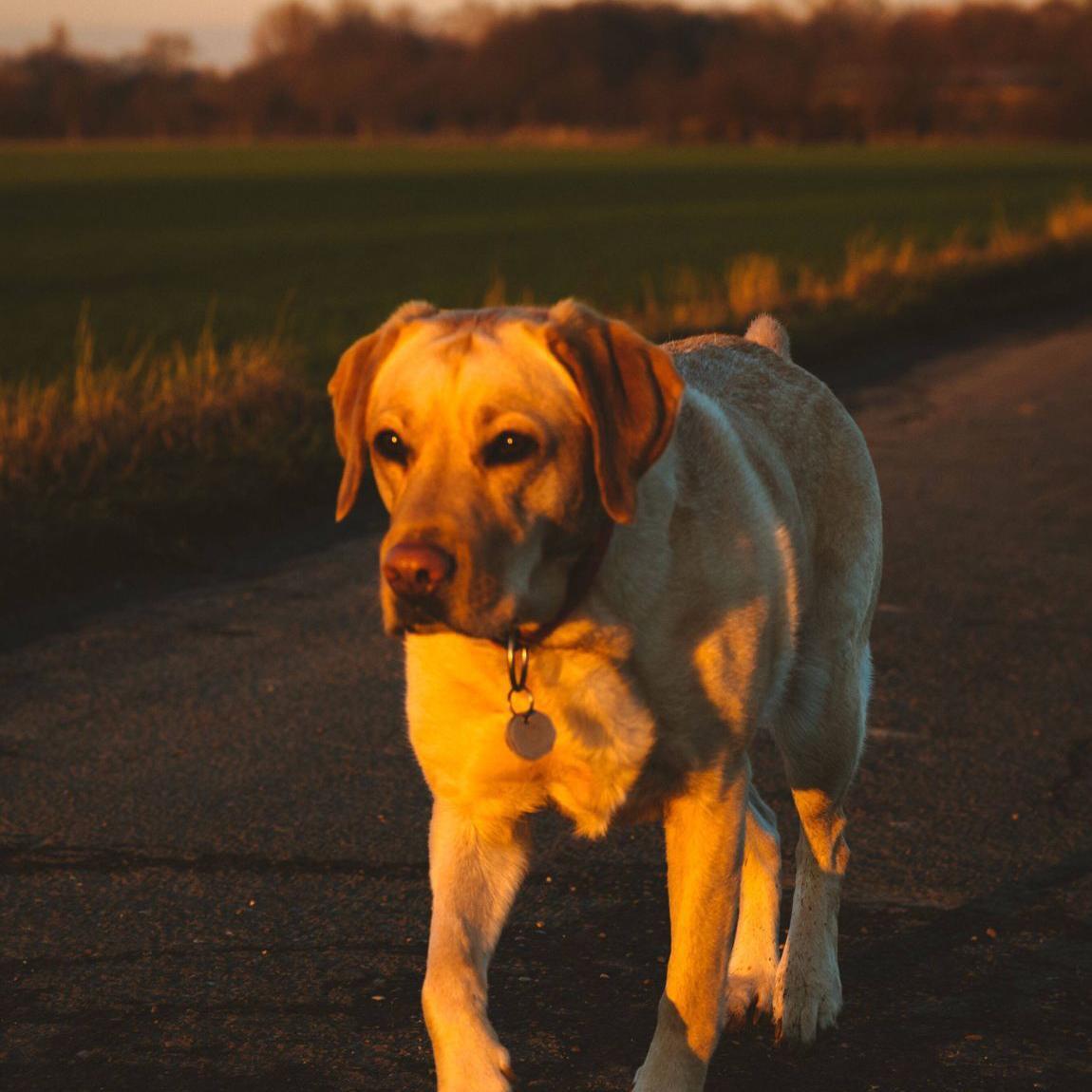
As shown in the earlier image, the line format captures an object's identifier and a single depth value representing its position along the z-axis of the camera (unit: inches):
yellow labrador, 127.0
